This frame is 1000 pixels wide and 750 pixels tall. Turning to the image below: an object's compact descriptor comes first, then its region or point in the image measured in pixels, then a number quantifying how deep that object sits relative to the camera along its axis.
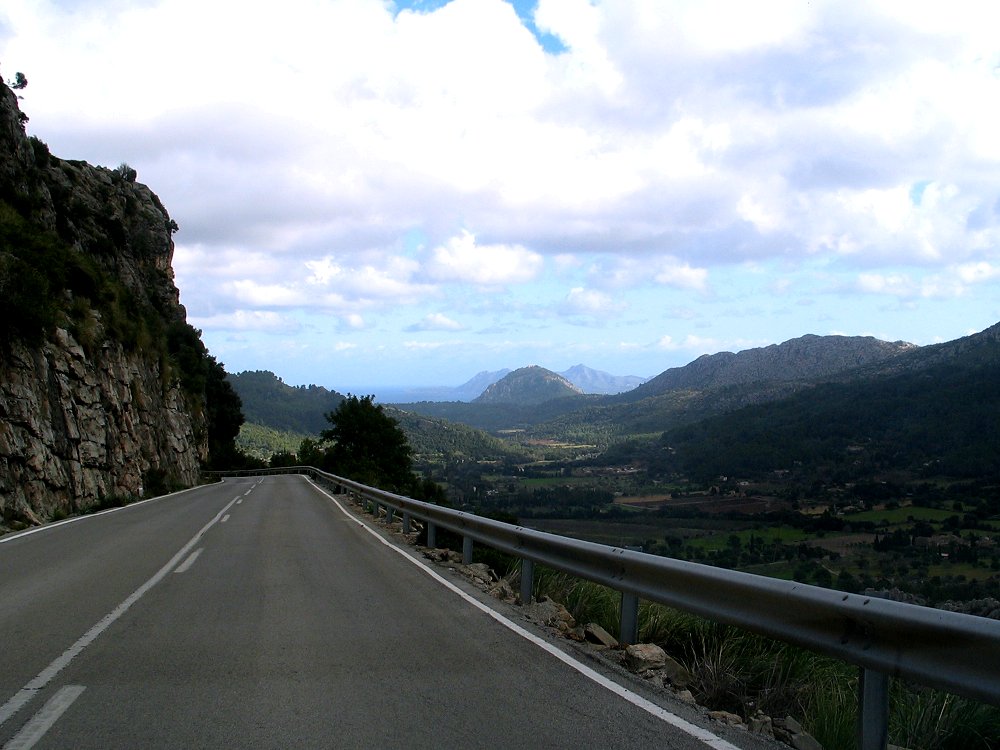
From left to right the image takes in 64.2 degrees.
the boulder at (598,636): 7.07
